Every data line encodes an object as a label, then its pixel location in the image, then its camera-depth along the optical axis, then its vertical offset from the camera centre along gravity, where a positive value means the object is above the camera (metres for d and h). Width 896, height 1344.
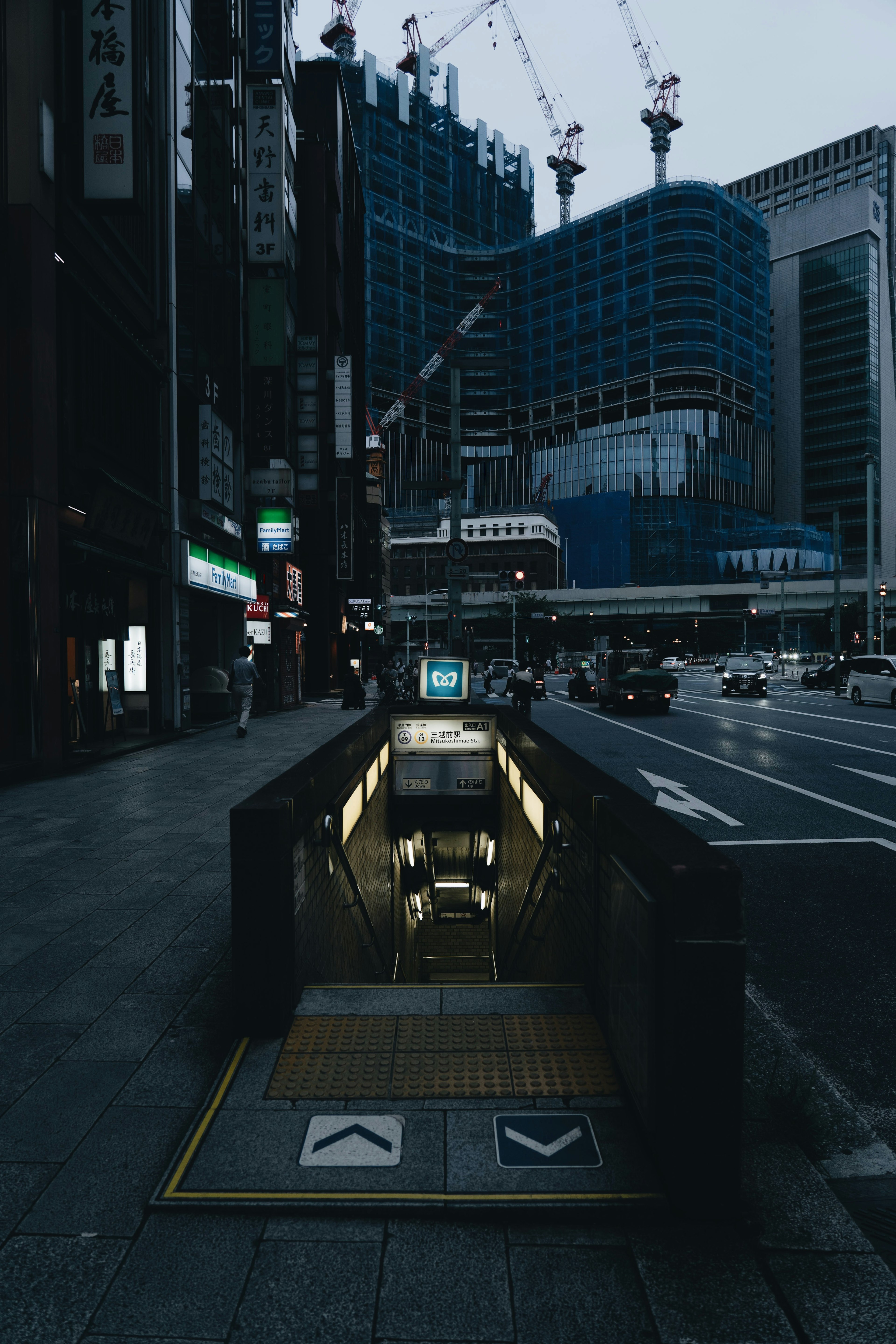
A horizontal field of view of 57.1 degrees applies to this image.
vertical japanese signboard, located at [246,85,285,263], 26.75 +16.00
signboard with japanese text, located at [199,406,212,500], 20.36 +5.05
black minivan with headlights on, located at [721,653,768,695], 40.56 -1.46
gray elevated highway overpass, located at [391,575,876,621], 99.94 +6.50
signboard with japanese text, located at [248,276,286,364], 27.09 +10.98
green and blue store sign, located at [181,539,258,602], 20.08 +2.27
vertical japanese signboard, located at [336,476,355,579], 42.69 +6.56
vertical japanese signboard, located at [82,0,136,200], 13.27 +9.03
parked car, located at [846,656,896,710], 30.08 -1.25
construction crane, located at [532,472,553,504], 154.00 +30.17
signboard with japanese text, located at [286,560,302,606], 32.19 +2.86
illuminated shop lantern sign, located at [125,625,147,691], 18.08 -0.03
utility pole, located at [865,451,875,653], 39.62 +2.65
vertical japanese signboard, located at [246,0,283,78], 27.12 +20.58
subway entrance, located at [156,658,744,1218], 2.74 -1.80
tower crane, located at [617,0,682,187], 190.00 +121.18
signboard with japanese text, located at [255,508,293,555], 27.84 +4.26
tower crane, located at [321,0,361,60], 185.38 +140.18
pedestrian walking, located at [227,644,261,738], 18.81 -0.56
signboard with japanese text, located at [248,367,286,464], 27.20 +8.17
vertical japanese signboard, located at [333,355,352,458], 39.91 +12.39
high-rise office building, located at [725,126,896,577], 159.00 +57.27
